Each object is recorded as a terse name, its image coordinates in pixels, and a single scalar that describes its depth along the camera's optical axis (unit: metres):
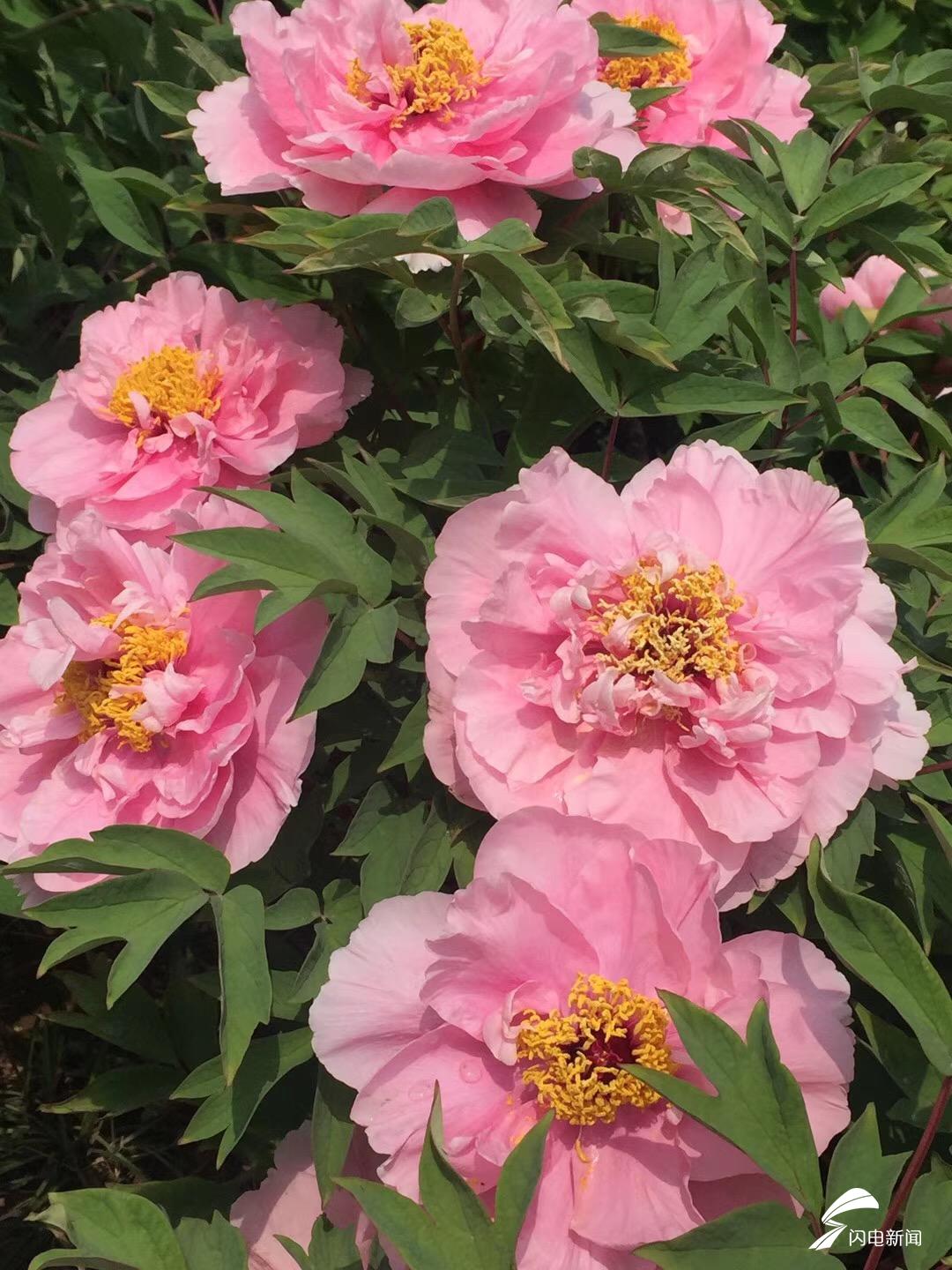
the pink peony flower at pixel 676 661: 0.72
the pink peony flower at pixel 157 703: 0.80
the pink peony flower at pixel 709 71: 1.08
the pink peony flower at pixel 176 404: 0.90
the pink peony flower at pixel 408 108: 0.83
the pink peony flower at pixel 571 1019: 0.68
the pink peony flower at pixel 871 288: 1.26
